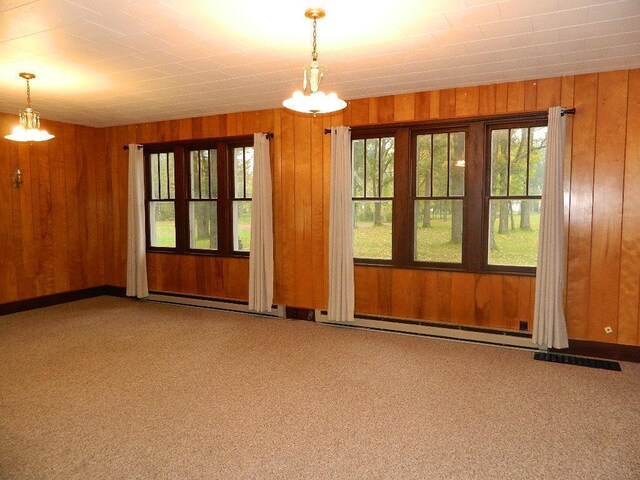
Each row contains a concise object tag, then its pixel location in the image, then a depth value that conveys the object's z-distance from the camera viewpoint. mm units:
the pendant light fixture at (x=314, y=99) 2617
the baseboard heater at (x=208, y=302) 5844
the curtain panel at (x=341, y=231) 5191
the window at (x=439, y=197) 4918
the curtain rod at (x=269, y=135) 5698
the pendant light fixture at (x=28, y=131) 3898
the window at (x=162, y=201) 6777
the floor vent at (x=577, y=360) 4004
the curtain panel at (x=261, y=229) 5684
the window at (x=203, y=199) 6391
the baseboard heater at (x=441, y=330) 4551
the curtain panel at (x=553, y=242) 4184
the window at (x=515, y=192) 4570
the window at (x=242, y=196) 6141
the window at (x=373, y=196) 5262
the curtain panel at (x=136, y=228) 6656
